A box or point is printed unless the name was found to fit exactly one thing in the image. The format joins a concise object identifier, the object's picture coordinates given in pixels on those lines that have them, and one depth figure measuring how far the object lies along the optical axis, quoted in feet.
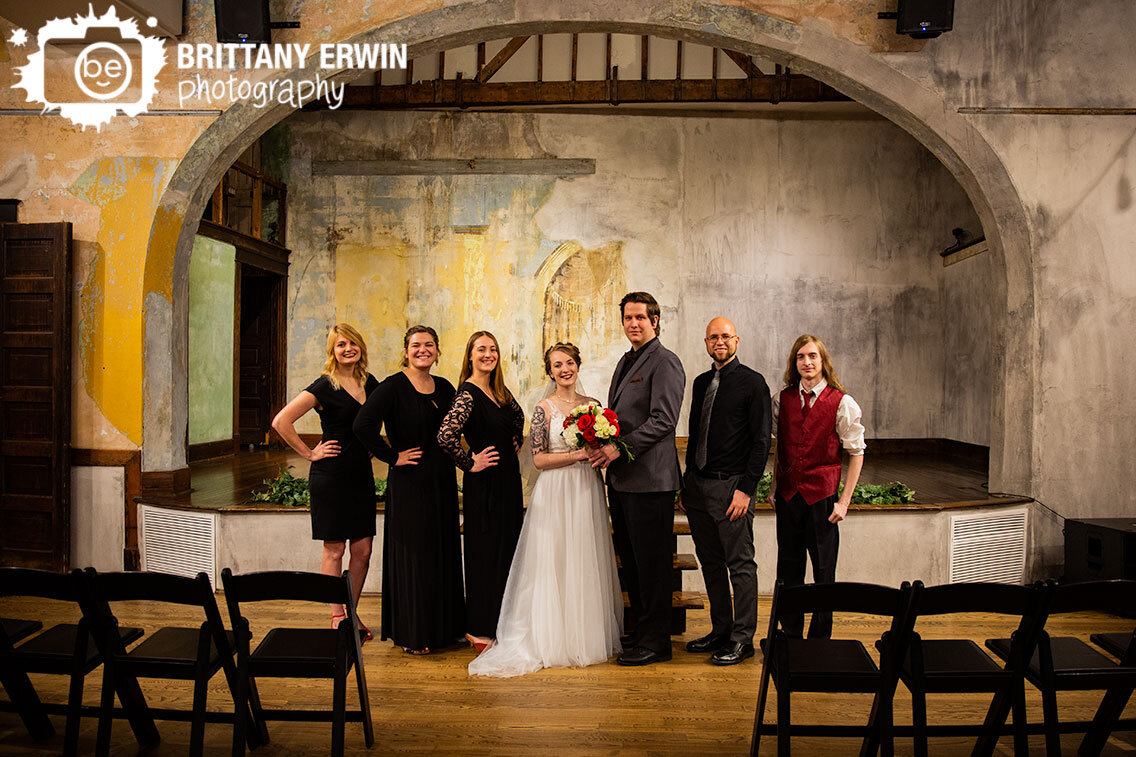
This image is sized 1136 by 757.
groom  13.43
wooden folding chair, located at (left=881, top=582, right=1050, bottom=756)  9.04
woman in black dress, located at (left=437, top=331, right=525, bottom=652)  13.94
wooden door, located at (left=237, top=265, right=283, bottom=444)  38.70
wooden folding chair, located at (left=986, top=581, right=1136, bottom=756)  9.15
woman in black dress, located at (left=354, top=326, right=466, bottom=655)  14.07
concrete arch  18.70
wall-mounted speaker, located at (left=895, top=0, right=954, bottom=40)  17.51
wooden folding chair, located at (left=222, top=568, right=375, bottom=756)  9.31
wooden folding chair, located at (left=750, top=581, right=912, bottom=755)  9.09
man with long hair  13.65
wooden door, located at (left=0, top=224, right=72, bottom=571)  18.78
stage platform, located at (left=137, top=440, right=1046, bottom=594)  18.80
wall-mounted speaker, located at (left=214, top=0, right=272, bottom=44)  18.15
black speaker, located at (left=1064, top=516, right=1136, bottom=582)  16.93
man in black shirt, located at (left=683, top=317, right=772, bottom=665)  13.62
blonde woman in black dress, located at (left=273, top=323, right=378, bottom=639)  14.43
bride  13.55
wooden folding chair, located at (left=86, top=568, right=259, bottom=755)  9.11
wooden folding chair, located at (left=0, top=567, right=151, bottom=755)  9.35
